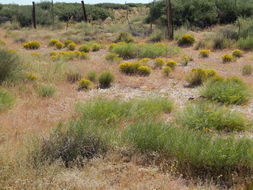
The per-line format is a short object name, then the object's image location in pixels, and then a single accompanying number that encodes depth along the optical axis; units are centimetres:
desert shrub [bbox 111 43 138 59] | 1438
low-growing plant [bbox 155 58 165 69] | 1209
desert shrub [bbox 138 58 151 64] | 1263
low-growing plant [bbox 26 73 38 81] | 933
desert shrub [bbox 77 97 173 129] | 602
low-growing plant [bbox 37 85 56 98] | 808
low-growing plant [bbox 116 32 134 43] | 1930
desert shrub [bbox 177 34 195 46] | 1725
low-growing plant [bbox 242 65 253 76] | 1078
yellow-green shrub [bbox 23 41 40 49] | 1730
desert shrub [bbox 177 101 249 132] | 582
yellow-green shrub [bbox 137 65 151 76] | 1102
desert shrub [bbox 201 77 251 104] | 753
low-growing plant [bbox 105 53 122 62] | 1324
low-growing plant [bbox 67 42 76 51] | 1683
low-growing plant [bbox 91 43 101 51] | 1652
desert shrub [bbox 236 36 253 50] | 1511
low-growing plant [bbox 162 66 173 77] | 1083
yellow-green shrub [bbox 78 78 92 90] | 917
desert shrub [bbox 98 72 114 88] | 961
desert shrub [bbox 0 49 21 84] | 887
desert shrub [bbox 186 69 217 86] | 966
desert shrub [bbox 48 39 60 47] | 1856
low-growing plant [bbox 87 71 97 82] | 998
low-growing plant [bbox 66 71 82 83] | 1006
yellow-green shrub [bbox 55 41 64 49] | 1764
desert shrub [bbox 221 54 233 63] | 1290
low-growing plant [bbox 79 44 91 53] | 1623
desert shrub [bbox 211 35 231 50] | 1594
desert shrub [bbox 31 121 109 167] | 433
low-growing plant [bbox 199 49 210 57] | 1415
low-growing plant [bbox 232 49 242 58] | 1380
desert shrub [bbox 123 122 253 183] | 407
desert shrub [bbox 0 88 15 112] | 661
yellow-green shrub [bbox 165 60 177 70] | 1191
